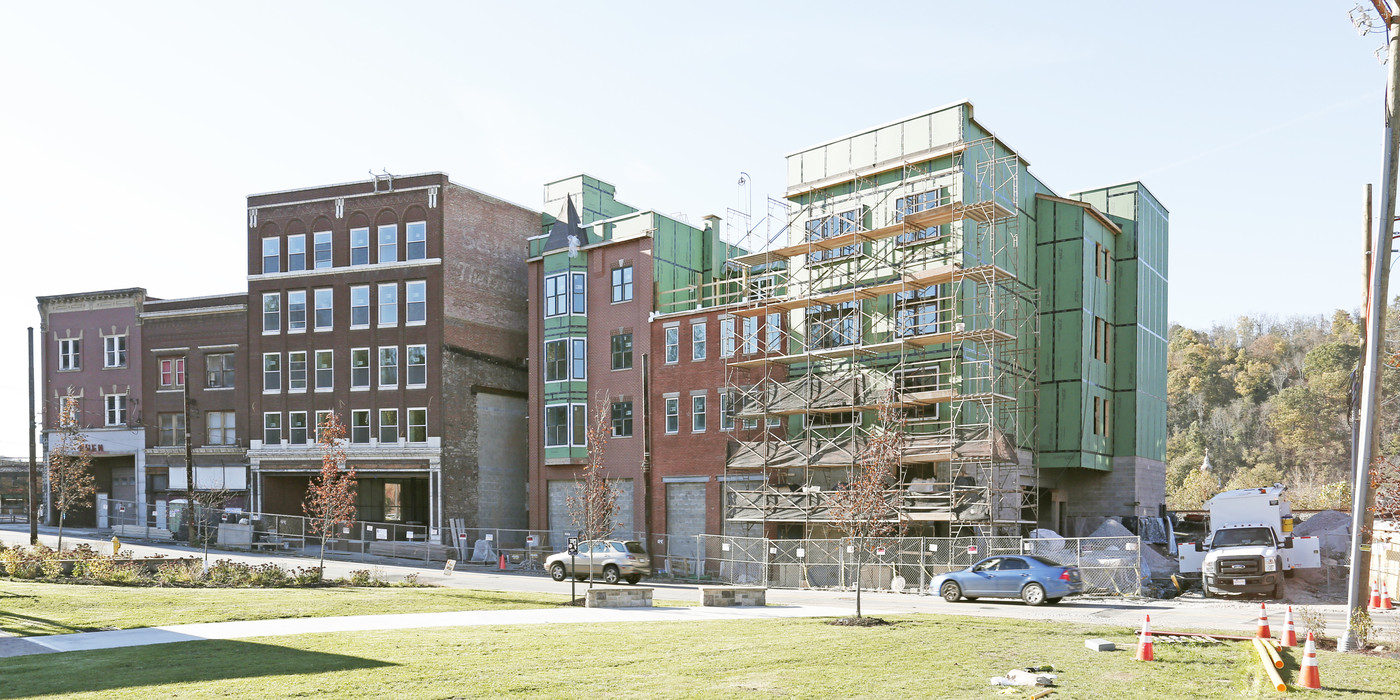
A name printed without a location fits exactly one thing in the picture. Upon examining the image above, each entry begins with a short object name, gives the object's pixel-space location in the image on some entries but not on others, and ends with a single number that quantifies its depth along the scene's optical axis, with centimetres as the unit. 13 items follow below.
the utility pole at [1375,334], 1609
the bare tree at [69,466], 4744
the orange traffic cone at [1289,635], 1636
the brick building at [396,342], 5003
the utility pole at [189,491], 4809
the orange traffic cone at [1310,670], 1259
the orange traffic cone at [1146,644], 1534
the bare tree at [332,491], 3192
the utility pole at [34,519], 4228
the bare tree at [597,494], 3938
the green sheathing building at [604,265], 4653
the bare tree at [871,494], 2527
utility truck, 2984
